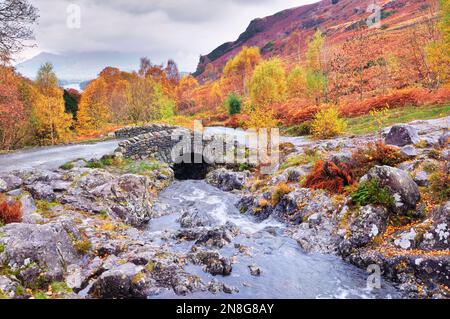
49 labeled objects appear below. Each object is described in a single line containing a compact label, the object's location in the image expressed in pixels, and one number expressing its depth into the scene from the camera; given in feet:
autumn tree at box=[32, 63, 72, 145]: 126.00
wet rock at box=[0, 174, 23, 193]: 51.13
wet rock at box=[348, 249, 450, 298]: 31.86
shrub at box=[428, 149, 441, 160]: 50.94
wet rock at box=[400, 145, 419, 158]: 54.34
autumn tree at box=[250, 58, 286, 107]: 172.65
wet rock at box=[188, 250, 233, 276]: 36.91
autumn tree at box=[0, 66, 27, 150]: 71.97
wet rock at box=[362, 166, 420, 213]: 42.42
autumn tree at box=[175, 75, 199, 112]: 325.21
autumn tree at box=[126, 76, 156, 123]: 180.24
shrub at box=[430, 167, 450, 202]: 41.32
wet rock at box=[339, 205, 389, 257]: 41.06
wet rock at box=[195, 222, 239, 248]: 44.83
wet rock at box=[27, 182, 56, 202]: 52.06
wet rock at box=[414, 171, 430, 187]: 45.48
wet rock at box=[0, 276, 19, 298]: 26.95
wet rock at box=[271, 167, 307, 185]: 63.28
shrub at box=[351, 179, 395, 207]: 42.96
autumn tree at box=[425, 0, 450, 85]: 101.50
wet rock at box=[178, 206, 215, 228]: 54.19
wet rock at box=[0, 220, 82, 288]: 30.63
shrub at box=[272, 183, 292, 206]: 58.49
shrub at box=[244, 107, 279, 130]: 106.19
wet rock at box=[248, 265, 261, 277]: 37.24
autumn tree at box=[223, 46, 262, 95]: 307.78
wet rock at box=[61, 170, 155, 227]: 54.29
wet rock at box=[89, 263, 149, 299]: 30.83
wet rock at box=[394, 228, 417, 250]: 37.50
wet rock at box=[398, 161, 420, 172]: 50.02
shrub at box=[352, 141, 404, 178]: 53.78
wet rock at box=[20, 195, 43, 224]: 41.00
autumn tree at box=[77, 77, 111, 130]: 184.24
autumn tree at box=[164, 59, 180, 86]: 467.11
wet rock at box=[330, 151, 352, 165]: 56.42
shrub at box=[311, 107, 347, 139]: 100.53
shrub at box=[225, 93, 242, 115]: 211.20
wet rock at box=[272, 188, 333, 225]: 51.40
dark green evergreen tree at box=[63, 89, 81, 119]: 211.82
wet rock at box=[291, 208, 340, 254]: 43.55
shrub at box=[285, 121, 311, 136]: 125.90
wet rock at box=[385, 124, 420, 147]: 61.83
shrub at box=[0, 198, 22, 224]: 38.37
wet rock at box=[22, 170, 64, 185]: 56.54
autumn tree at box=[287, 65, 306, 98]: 223.90
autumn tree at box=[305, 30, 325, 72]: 207.72
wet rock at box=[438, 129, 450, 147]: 55.42
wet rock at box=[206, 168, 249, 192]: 78.28
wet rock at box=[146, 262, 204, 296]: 32.71
